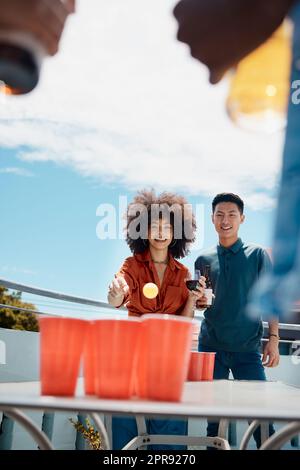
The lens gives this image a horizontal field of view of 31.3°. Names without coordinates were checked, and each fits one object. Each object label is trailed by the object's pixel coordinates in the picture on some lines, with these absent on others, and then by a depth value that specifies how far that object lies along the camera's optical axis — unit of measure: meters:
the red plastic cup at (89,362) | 0.69
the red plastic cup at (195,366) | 1.17
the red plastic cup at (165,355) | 0.64
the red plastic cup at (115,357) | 0.64
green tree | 7.70
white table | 0.55
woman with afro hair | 2.11
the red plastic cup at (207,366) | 1.21
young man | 2.20
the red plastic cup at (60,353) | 0.67
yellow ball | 2.14
